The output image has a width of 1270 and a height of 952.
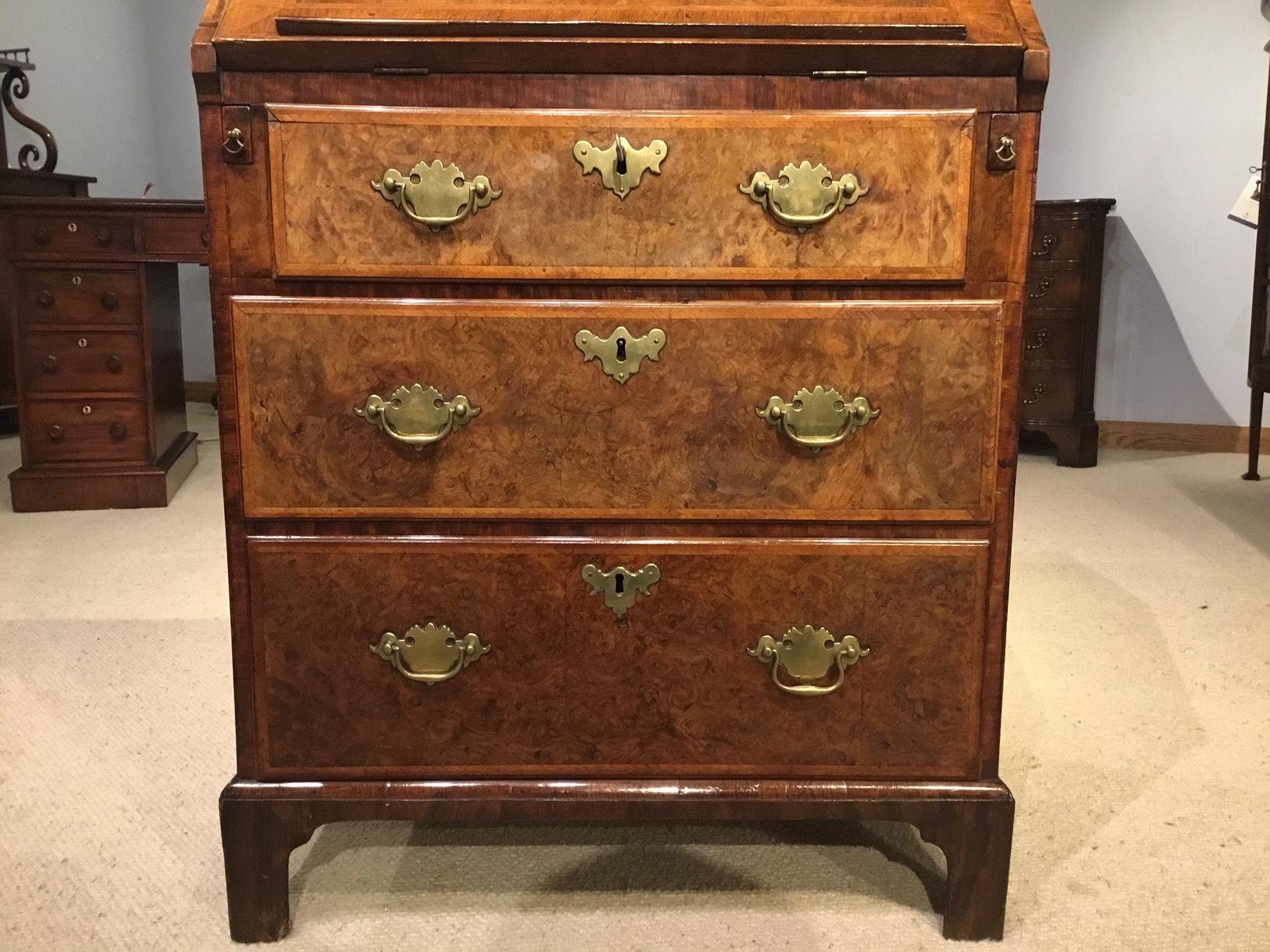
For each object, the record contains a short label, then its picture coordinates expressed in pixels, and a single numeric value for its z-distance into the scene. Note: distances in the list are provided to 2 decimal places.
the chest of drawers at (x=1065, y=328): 3.45
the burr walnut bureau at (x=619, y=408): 0.92
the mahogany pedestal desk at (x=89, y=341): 2.78
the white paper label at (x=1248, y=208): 3.20
